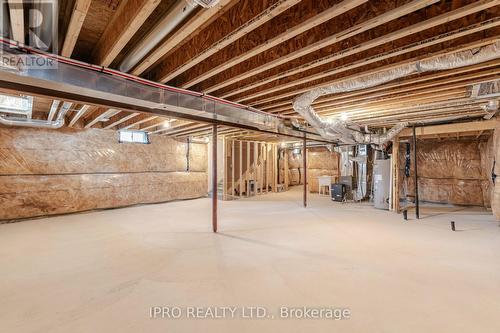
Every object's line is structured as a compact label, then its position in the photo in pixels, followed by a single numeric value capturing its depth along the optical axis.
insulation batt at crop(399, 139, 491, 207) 6.23
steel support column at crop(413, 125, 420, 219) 4.83
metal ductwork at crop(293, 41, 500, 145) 2.05
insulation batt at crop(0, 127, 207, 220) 4.70
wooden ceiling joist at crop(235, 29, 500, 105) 1.77
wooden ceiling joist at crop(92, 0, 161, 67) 1.52
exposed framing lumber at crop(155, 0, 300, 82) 1.52
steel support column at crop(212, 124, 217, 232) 3.82
